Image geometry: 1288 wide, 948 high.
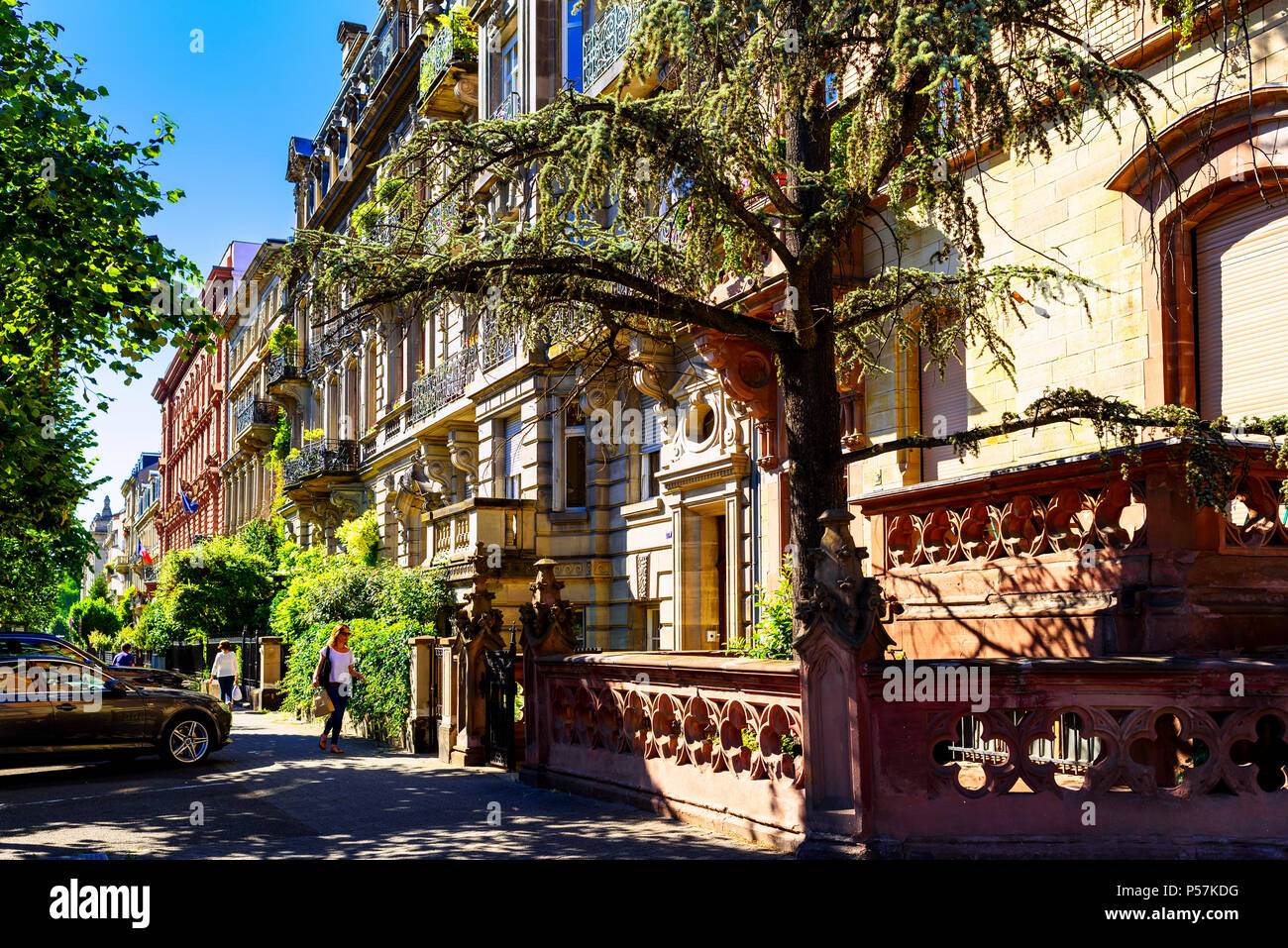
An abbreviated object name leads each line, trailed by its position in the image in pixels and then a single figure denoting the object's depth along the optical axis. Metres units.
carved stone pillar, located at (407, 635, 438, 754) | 16.81
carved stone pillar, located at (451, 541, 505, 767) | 14.90
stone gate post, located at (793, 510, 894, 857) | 7.54
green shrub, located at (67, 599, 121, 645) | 86.44
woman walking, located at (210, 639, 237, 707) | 27.11
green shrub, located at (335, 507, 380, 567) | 34.25
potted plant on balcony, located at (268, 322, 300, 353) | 17.98
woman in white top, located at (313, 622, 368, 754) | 17.42
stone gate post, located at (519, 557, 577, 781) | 12.48
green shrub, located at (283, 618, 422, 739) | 17.86
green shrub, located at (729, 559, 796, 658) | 12.28
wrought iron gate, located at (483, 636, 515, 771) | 13.96
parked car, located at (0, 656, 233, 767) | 14.43
